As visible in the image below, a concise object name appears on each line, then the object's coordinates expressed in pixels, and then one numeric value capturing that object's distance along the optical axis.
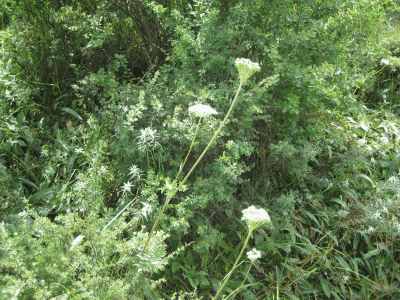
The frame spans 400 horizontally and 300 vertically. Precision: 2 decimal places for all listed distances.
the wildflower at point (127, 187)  1.99
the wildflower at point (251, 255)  1.37
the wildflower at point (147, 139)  2.01
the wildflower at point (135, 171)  2.03
